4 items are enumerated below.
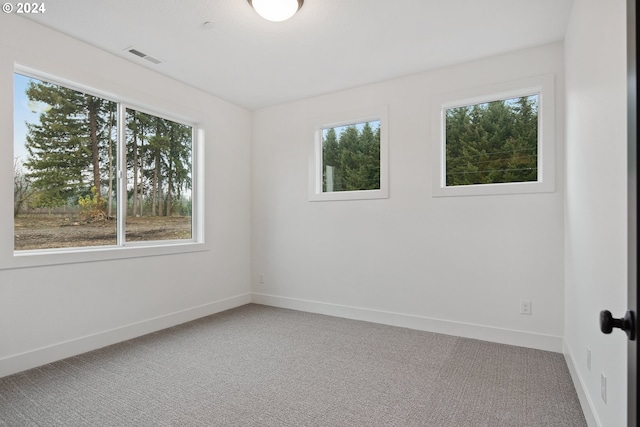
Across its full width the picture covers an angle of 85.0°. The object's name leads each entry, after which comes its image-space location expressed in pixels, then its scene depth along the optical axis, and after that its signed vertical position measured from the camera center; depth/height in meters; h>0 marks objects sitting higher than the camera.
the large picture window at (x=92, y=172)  2.84 +0.38
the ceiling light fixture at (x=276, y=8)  2.38 +1.41
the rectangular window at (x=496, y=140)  3.11 +0.69
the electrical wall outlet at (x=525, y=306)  3.14 -0.86
